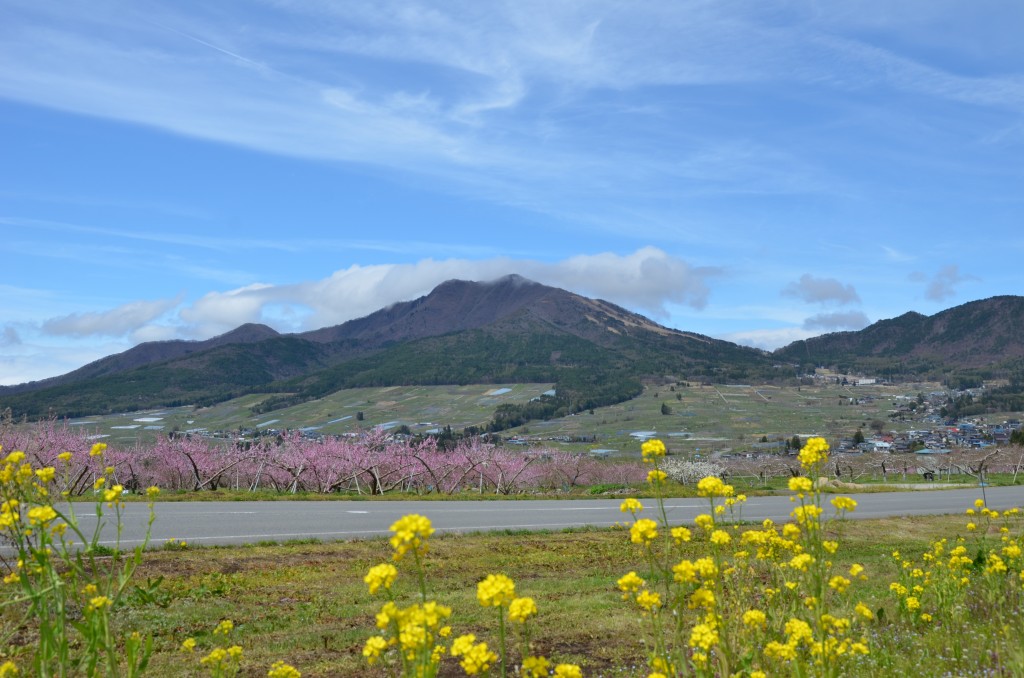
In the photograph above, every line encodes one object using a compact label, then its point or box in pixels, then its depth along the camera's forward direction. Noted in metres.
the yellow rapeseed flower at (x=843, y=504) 4.44
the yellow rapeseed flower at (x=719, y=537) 3.80
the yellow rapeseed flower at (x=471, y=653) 2.69
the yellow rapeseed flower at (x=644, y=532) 3.45
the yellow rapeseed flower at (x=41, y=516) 3.82
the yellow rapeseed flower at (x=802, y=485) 4.12
